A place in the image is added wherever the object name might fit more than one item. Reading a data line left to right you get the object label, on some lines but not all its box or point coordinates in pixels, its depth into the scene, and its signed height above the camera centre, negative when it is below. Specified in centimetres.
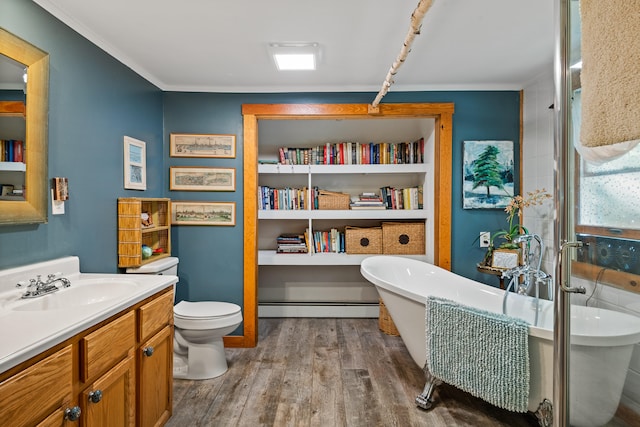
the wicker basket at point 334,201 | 361 +14
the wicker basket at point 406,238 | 350 -26
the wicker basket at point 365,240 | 356 -28
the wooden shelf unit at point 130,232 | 234 -13
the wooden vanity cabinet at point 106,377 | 98 -60
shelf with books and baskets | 350 +9
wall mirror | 152 +42
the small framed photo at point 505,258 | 273 -37
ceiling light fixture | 227 +113
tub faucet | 210 -19
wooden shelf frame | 304 +50
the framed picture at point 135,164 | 246 +38
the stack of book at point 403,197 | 362 +18
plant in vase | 271 -4
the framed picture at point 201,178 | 306 +32
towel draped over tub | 168 -75
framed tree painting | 303 +38
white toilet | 240 -88
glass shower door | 90 -16
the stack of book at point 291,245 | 367 -35
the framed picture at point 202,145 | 305 +62
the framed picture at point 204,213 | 307 +0
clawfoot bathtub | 96 -55
